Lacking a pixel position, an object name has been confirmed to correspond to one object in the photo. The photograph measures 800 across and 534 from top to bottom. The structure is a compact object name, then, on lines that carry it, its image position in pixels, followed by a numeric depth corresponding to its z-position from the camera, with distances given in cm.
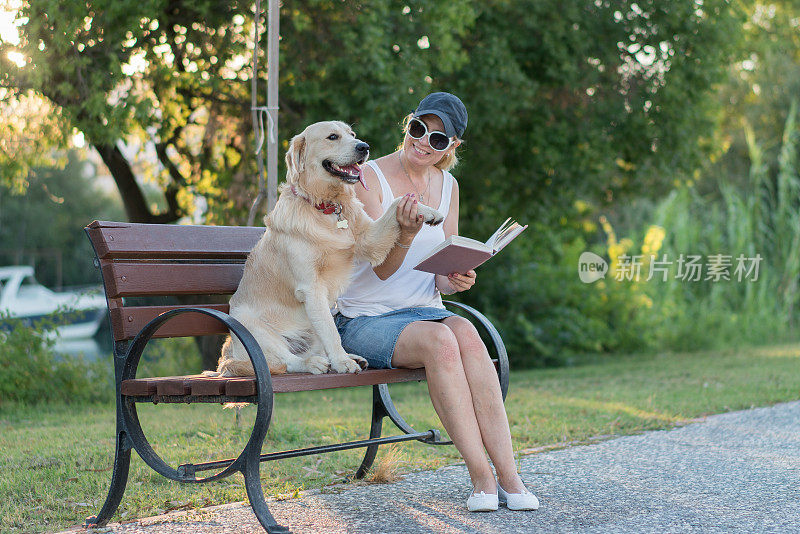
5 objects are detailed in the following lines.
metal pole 594
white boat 1688
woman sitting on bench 327
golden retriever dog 343
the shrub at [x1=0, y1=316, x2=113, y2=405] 730
